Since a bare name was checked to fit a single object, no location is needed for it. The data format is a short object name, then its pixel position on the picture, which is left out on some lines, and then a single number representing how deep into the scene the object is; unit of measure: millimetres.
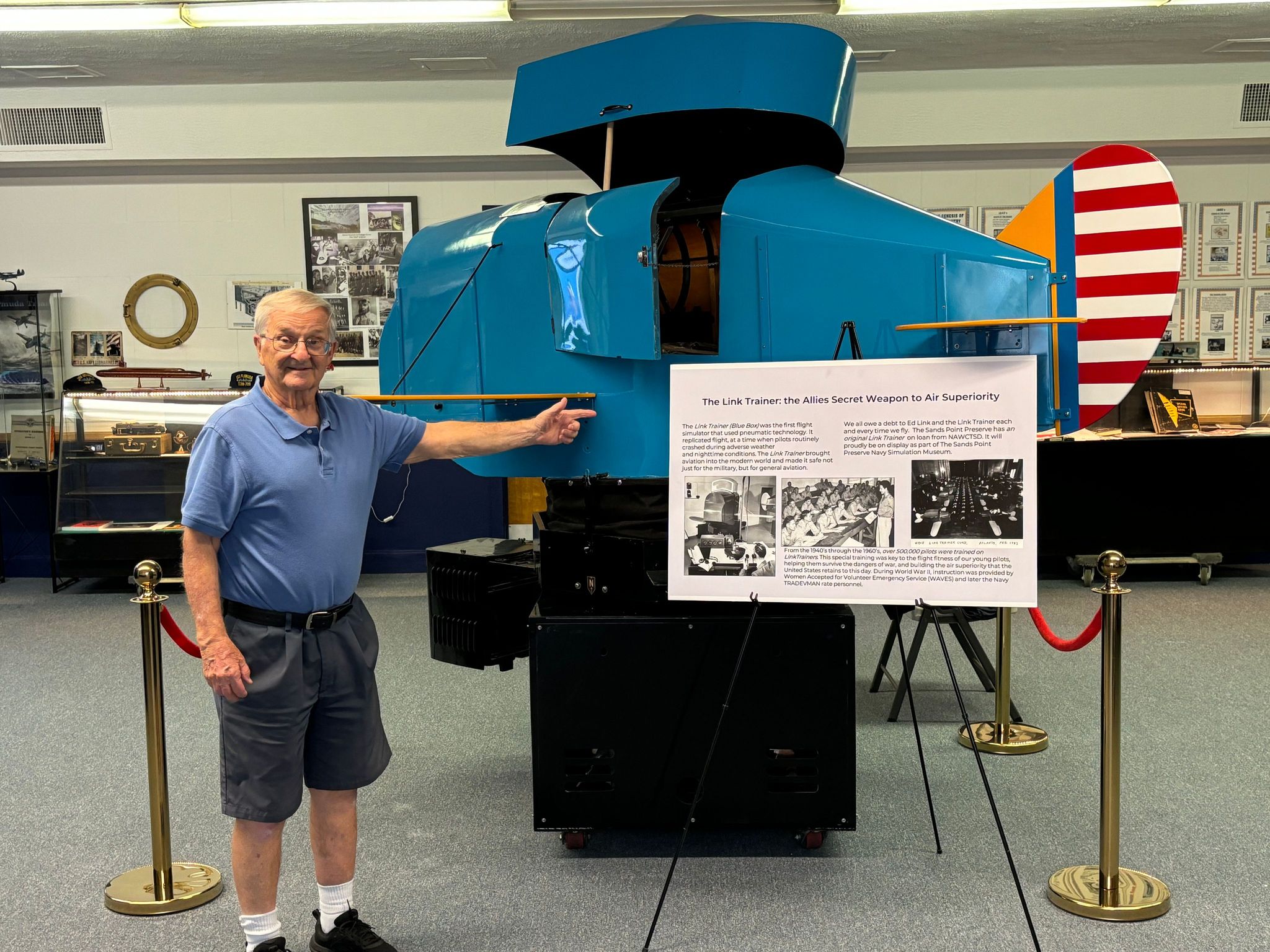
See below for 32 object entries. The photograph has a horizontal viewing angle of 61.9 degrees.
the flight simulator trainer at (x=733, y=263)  2789
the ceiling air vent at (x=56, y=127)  7156
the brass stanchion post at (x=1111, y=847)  2686
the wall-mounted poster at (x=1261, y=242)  7234
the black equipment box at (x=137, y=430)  6680
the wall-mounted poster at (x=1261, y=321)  7266
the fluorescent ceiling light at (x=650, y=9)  5703
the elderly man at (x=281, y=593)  2256
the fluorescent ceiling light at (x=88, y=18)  5746
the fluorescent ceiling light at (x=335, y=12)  5695
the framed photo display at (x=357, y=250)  7457
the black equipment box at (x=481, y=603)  3629
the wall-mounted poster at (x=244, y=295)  7484
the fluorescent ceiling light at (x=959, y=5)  5703
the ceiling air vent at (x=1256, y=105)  6910
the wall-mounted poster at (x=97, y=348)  7500
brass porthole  7422
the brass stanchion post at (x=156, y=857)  2811
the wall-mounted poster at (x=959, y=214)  7375
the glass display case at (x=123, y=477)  6633
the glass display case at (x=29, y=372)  7145
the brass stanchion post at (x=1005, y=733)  3814
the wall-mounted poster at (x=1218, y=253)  7258
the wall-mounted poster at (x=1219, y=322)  7285
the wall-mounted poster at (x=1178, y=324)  7309
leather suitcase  6676
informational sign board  2445
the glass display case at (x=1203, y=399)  6926
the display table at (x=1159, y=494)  6578
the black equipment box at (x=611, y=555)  3010
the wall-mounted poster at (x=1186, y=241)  7219
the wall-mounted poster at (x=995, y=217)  7348
